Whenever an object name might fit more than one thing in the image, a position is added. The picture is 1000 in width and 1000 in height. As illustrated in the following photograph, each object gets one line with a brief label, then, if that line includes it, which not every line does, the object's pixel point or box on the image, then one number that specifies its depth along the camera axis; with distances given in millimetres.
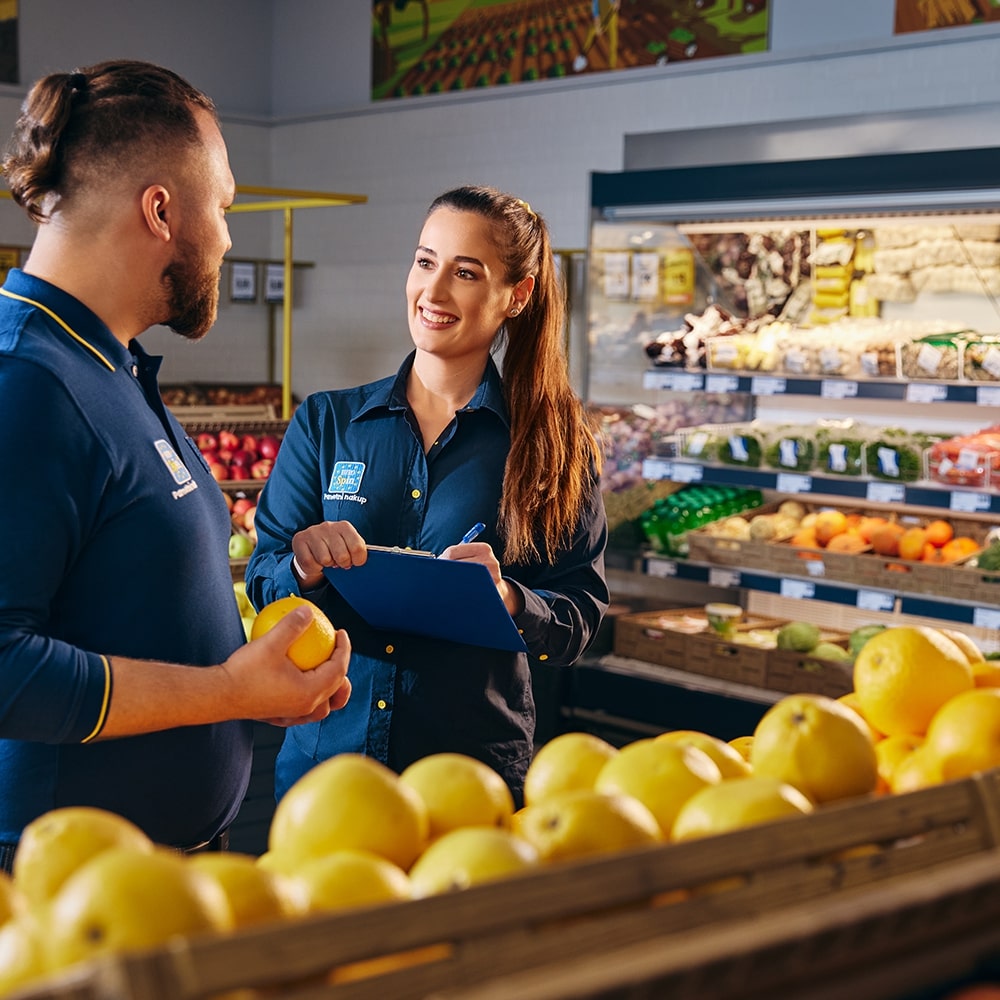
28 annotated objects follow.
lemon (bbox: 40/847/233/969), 793
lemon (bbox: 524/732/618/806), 1227
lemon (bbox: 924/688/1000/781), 1263
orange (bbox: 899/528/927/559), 4680
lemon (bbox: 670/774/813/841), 1042
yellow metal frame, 5454
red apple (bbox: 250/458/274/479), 5785
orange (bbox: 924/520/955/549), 4715
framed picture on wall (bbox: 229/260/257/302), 8188
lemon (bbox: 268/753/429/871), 1037
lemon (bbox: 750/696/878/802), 1198
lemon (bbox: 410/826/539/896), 938
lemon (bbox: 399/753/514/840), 1117
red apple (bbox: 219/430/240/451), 5918
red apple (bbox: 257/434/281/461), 5941
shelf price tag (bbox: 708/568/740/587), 5059
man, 1597
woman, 2422
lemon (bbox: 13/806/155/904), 917
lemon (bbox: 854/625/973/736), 1438
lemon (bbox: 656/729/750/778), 1268
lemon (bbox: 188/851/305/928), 886
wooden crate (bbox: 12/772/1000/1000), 726
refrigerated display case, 4469
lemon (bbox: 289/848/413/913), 923
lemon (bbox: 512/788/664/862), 1012
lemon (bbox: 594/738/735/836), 1138
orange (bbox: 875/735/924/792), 1366
